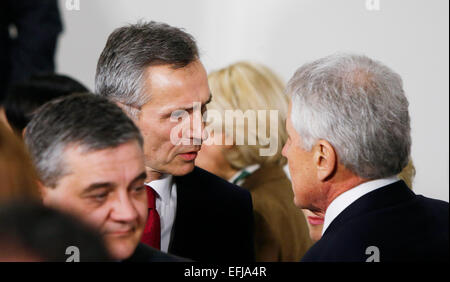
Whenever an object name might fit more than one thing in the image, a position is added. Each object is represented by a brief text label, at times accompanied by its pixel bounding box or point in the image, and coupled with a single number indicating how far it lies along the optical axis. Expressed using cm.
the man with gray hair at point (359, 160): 288
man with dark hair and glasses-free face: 278
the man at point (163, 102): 305
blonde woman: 335
